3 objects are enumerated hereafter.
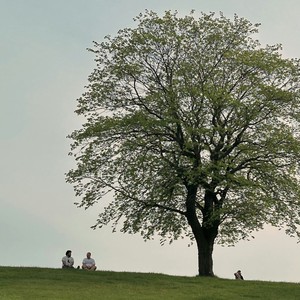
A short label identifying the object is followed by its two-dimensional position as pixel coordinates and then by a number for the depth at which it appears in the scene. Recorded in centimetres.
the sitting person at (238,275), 3792
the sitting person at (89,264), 3492
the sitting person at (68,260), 3488
